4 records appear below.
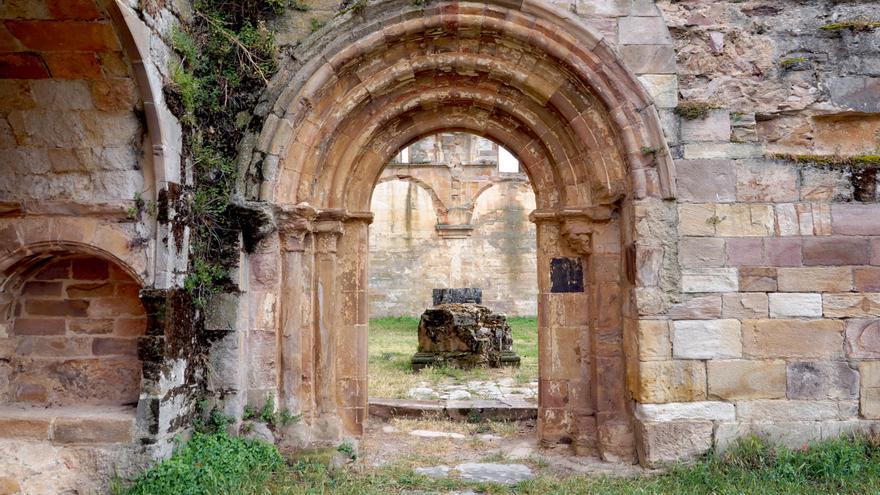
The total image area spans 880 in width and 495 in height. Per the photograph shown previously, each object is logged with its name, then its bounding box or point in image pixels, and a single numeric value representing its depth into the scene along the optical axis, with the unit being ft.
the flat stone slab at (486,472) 15.17
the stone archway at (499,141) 15.87
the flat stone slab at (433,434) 19.59
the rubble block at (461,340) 31.09
